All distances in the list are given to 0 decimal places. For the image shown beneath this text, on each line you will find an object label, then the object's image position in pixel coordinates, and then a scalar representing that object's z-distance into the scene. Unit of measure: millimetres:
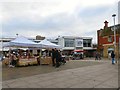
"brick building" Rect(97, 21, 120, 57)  22596
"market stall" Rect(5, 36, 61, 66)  8664
